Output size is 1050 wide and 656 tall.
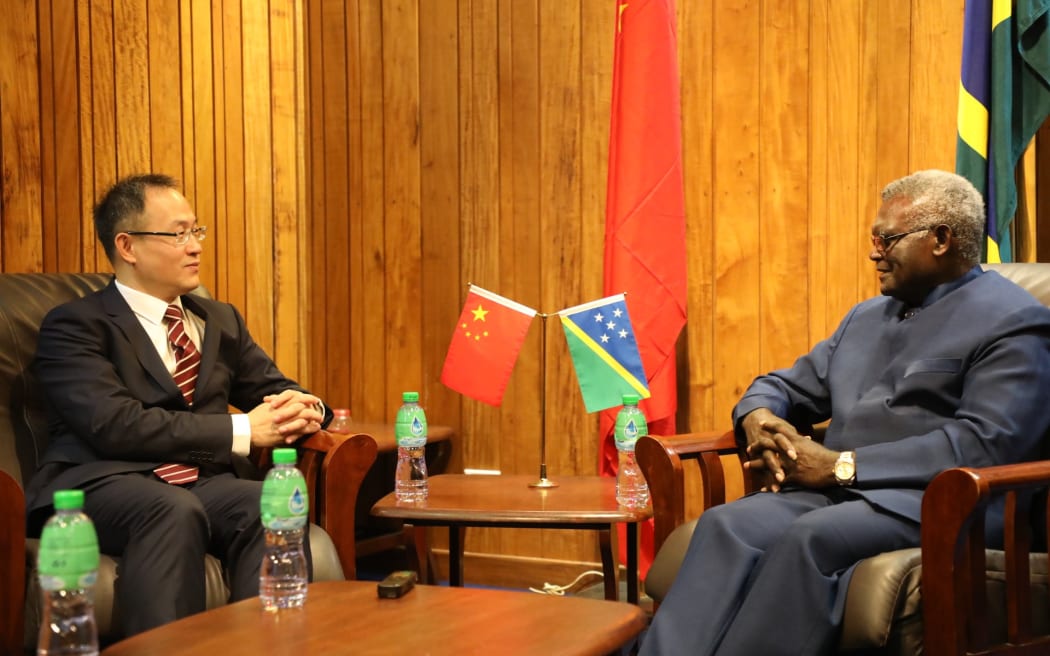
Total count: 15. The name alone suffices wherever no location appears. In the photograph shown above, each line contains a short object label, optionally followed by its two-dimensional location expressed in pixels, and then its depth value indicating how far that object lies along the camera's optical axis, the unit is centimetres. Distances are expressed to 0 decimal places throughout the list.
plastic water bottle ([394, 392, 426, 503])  300
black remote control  208
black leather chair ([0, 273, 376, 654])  246
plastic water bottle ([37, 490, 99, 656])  170
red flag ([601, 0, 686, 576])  340
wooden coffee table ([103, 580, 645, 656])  179
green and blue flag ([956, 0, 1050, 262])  297
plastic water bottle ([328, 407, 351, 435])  387
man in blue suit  216
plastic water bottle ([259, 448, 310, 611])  206
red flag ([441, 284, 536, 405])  327
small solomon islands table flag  318
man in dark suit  237
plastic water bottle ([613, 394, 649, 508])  295
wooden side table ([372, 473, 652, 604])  274
